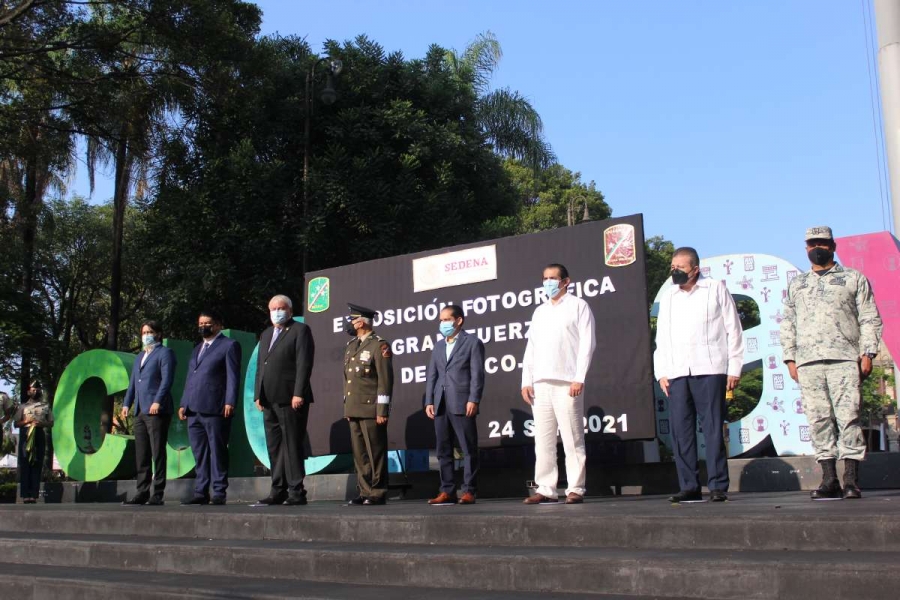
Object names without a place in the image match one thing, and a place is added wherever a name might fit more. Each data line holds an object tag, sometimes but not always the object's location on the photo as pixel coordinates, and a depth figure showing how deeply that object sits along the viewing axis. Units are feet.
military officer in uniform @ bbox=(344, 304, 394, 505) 27.22
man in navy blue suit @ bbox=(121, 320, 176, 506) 31.50
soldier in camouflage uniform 20.85
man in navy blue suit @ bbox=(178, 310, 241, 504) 30.09
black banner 27.27
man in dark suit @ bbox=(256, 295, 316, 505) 28.27
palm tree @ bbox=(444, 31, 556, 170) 93.15
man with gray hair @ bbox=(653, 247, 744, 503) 21.87
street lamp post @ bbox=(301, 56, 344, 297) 64.44
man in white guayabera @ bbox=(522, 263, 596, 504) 23.66
